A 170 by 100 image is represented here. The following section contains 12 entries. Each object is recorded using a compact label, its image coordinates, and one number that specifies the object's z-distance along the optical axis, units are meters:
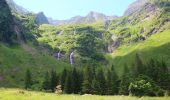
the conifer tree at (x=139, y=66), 116.21
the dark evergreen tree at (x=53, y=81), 117.61
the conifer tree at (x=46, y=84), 119.99
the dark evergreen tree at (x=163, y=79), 104.88
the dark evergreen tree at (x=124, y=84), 95.81
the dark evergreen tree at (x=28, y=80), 131.12
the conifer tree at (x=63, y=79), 113.71
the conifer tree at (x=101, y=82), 99.22
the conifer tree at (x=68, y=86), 105.72
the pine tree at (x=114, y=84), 107.06
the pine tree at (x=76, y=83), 108.50
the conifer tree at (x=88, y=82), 98.38
